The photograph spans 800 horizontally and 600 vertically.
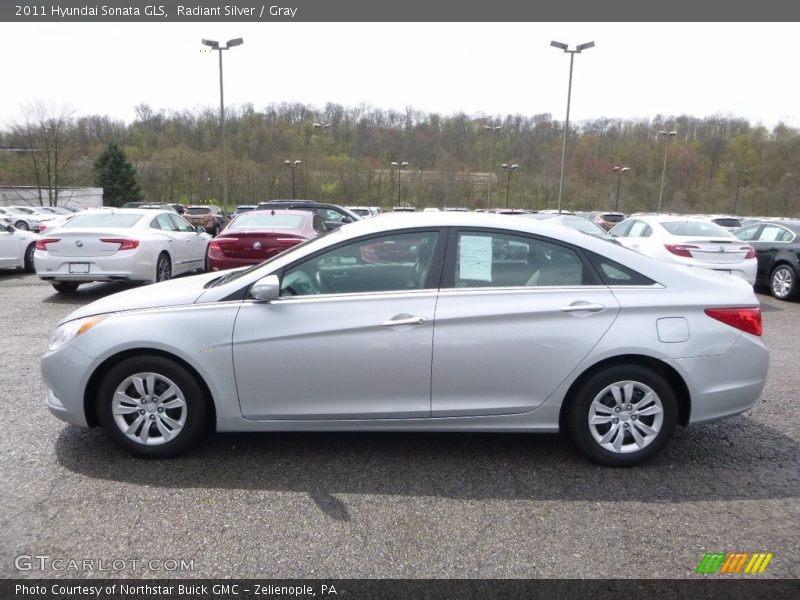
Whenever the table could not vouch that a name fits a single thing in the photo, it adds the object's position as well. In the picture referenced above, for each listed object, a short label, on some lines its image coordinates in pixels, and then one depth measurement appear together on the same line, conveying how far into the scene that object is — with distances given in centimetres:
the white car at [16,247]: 1248
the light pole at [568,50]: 2639
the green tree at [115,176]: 5884
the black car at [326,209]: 1448
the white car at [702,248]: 966
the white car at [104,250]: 920
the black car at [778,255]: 1089
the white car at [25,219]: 2919
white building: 5047
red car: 911
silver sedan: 348
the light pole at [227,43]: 2559
